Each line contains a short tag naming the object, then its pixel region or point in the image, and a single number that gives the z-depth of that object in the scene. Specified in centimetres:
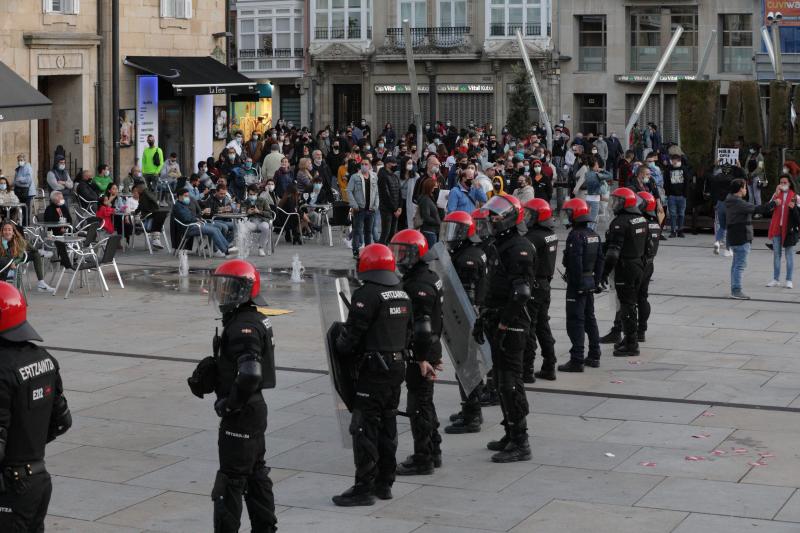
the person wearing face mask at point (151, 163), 2942
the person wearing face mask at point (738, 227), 1855
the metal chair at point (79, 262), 1839
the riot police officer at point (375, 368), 930
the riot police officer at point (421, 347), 1001
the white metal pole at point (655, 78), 3019
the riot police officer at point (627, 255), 1452
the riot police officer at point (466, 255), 1180
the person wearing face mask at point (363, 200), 2209
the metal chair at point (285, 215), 2409
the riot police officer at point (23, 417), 692
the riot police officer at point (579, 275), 1388
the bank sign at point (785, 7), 4116
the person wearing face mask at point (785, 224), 1938
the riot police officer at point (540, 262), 1253
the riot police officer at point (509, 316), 1048
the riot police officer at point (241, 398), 800
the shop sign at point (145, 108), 3095
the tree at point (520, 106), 4500
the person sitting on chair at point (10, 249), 1662
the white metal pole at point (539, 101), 3104
